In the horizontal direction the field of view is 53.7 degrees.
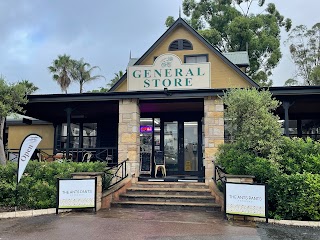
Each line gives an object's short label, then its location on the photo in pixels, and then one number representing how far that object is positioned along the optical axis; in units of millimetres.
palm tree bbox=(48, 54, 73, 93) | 34281
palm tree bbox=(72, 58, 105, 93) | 34969
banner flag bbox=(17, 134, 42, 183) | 8312
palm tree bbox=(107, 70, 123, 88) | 35825
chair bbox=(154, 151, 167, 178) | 12414
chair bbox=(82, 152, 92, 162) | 13352
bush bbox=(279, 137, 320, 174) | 7891
